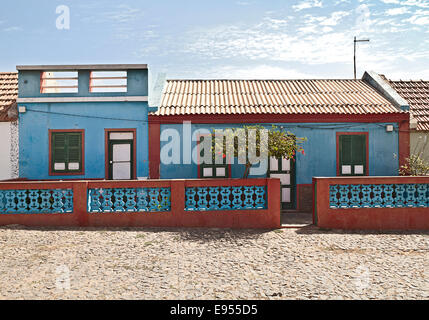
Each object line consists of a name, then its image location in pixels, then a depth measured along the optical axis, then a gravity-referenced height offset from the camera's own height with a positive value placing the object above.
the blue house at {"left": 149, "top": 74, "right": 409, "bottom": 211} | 10.48 +0.80
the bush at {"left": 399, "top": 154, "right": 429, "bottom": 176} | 10.30 -0.30
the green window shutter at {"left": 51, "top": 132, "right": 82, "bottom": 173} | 10.46 +0.24
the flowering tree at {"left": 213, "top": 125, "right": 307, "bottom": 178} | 8.31 +0.39
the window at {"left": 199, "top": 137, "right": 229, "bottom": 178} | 10.64 -0.33
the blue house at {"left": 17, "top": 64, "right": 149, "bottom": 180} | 10.46 +1.07
